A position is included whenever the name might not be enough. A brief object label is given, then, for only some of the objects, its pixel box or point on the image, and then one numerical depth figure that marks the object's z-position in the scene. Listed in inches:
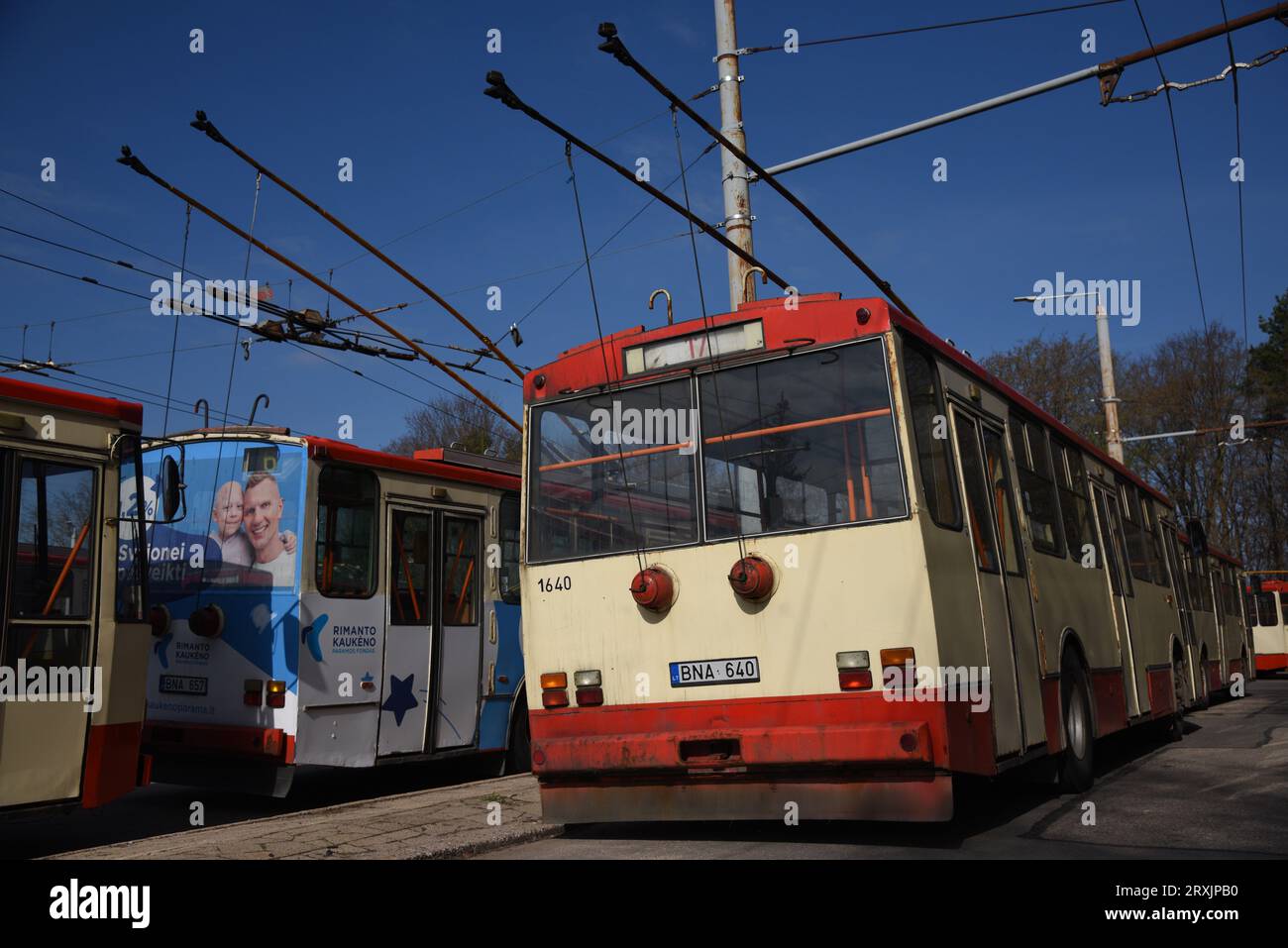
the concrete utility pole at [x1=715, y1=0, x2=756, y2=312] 475.5
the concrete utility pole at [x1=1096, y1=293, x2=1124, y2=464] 1023.6
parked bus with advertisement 383.9
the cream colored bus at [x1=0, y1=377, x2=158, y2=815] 289.9
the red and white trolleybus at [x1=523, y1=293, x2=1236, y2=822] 265.7
